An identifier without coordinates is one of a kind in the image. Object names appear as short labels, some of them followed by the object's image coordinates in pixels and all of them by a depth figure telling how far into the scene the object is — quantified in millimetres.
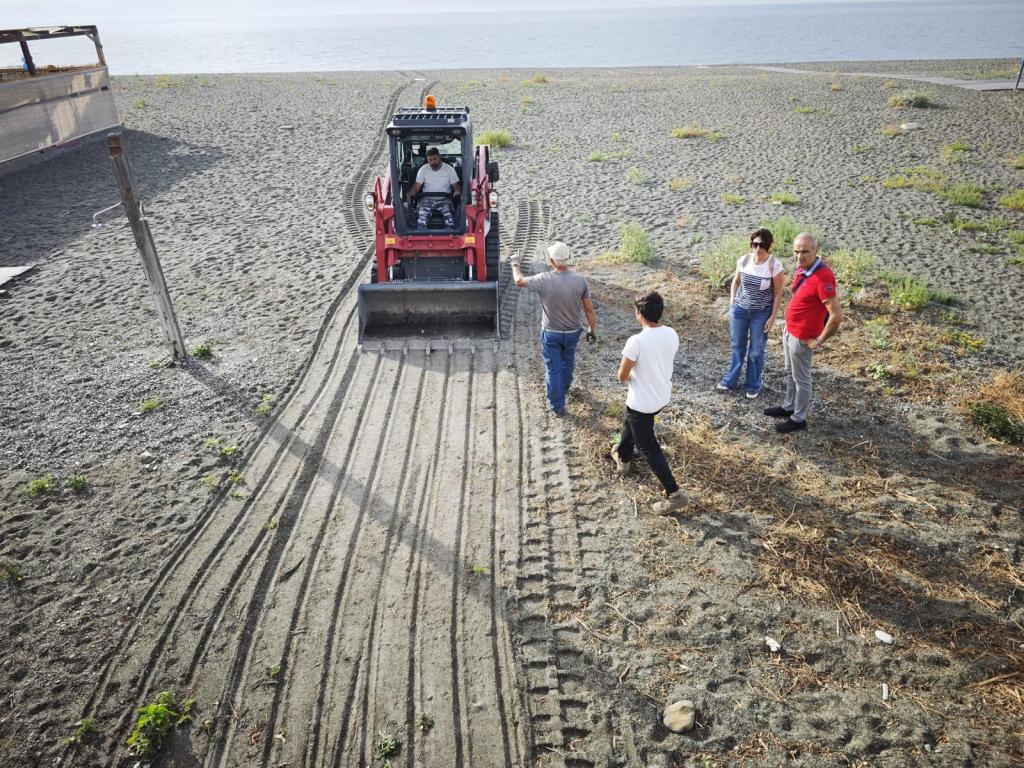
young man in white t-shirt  4820
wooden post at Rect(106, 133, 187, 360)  6766
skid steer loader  8141
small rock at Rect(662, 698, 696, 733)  3775
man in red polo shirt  5574
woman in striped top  6184
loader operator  8969
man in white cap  6023
